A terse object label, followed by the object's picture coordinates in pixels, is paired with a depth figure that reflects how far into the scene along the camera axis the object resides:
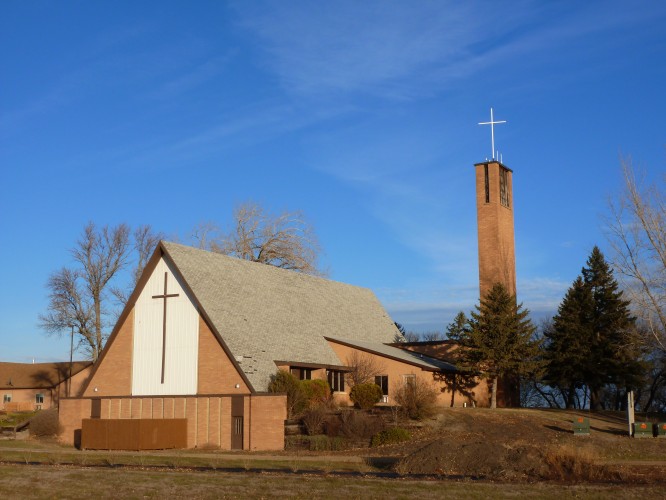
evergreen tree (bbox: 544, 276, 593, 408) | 52.12
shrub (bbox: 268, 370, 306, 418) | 37.40
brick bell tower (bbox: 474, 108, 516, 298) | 52.34
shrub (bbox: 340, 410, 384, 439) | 34.81
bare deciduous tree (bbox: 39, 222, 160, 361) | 64.88
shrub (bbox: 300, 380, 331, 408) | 38.41
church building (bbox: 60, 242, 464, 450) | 37.47
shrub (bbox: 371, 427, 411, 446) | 34.06
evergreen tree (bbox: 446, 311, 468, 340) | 60.19
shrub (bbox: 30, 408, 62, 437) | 44.94
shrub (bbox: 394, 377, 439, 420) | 37.19
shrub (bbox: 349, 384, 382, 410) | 41.59
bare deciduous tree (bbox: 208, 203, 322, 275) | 70.00
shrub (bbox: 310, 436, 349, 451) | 33.84
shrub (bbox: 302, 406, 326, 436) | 35.72
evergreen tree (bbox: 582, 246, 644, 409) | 51.62
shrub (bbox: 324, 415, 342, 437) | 35.34
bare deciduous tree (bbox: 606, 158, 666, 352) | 35.75
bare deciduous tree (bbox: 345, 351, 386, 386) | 44.88
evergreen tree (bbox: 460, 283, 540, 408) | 45.88
